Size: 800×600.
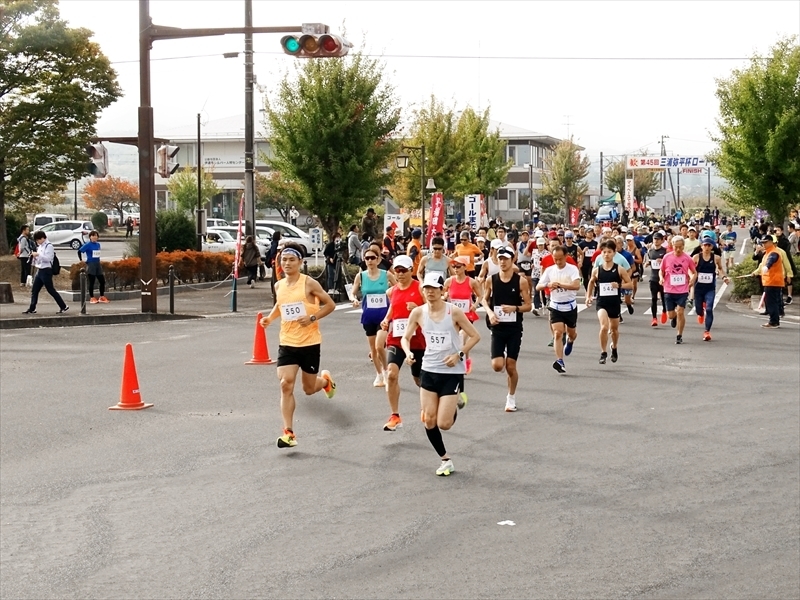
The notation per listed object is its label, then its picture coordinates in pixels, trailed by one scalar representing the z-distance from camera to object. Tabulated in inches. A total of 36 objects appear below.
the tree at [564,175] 3983.8
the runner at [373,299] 535.2
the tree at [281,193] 1339.8
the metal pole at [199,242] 1357.0
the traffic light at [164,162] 963.3
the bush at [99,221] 3127.5
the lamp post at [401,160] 1561.3
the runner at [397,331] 489.7
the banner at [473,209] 1812.3
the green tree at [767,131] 1316.4
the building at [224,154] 3486.7
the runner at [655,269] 952.3
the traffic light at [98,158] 931.3
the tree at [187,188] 3034.2
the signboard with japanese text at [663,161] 3440.0
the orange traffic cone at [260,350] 704.4
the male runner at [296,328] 398.0
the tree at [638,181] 5231.3
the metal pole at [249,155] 1137.2
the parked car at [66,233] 2312.1
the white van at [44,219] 2667.6
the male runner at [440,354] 409.1
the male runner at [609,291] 700.7
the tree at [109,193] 4124.0
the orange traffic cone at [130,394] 569.6
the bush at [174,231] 1489.9
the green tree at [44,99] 1403.8
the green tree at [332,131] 1300.4
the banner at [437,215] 1487.5
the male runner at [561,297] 631.2
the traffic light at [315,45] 671.1
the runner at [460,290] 578.9
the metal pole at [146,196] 970.7
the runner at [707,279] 813.9
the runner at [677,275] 791.7
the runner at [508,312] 551.2
